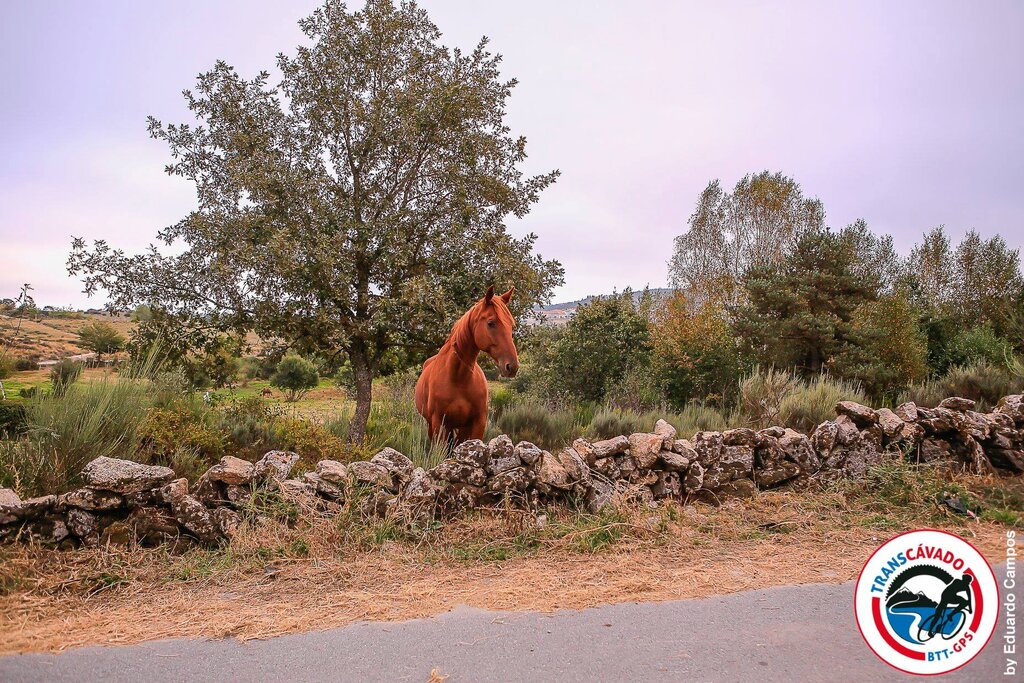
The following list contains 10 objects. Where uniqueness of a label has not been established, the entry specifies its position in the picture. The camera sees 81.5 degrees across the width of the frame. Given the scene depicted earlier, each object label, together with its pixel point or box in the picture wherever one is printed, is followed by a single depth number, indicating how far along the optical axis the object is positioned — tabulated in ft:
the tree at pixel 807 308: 51.21
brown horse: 19.10
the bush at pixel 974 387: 37.33
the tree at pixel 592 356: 45.06
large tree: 26.68
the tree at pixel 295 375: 66.08
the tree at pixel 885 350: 47.70
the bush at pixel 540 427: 29.68
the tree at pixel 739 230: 115.85
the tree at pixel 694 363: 45.67
